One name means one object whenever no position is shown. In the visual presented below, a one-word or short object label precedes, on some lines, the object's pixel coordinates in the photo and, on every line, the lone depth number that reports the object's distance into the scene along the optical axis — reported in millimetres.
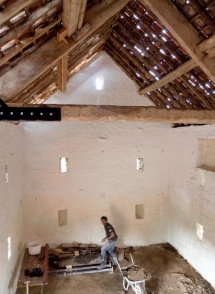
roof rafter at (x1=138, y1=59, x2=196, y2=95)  4637
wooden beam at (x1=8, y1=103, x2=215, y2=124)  4172
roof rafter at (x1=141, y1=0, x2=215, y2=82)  3797
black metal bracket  3486
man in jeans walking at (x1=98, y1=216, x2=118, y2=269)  7379
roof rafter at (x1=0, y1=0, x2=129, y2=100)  3672
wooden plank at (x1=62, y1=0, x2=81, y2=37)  2826
